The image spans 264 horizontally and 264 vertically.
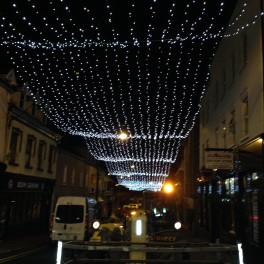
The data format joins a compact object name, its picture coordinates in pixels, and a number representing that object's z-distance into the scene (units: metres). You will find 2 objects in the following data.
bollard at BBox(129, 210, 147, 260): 7.57
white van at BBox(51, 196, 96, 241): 16.67
